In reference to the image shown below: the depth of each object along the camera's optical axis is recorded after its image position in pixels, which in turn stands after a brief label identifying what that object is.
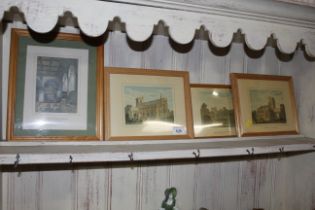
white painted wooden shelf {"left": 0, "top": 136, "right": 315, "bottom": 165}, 0.77
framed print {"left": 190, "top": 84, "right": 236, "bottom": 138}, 1.06
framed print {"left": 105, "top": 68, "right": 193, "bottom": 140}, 0.95
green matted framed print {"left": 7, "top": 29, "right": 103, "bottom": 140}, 0.87
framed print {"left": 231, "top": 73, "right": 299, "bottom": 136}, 1.11
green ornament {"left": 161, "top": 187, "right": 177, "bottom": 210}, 0.98
